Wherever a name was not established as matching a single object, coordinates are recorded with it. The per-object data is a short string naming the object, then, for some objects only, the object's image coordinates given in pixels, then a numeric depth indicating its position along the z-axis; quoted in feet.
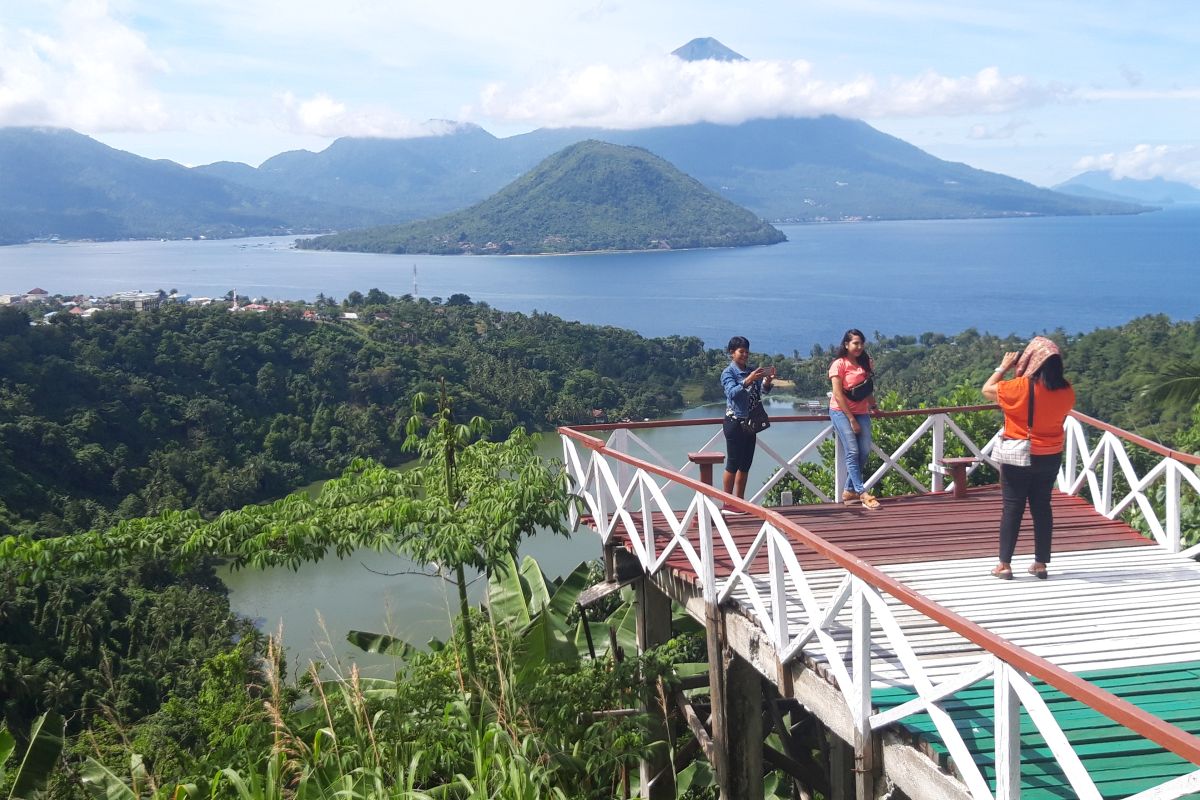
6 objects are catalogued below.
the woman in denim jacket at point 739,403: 23.59
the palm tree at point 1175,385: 40.67
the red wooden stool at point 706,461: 23.00
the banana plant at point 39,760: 15.51
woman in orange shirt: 17.60
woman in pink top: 23.30
